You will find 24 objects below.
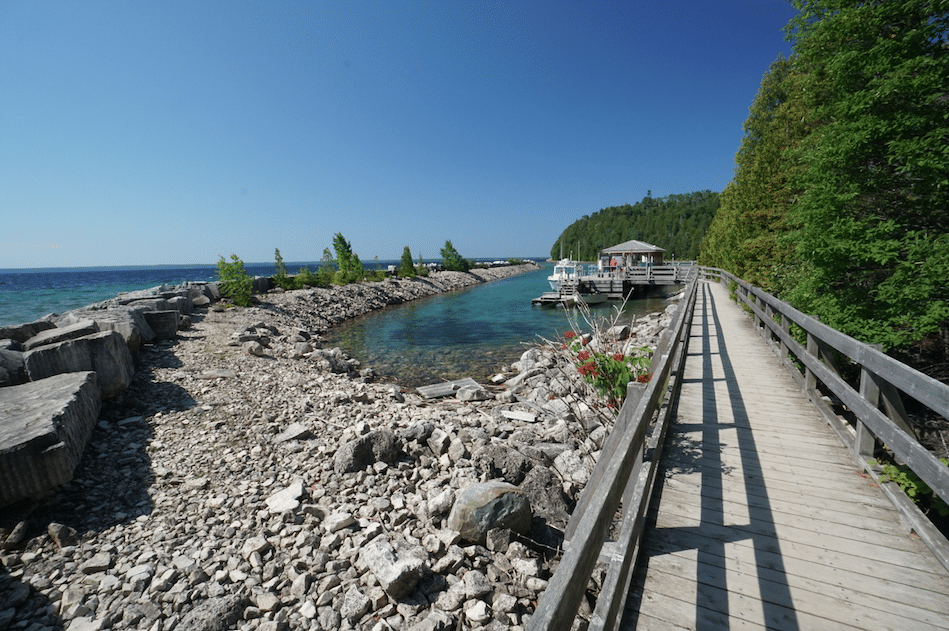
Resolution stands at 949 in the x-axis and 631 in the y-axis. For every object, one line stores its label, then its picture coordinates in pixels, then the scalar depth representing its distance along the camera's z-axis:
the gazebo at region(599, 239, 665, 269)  36.38
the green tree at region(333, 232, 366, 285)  29.88
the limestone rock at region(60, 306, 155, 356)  7.34
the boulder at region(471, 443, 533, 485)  4.57
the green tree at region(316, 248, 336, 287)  27.46
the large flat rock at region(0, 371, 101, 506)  3.42
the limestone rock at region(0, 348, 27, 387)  4.98
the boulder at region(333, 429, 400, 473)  4.71
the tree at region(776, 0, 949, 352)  4.77
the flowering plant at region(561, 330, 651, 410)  4.56
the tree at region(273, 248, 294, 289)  23.52
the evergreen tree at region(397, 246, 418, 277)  41.47
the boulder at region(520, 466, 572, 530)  3.90
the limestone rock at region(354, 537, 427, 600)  2.99
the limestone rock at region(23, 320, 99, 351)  6.03
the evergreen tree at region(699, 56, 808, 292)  12.08
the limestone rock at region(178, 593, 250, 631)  2.78
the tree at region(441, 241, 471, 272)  60.62
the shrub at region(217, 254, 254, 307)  17.52
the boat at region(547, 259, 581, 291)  31.09
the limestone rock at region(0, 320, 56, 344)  6.94
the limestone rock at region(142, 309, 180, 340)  9.78
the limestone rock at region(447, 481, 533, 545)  3.51
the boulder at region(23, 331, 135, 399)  5.16
